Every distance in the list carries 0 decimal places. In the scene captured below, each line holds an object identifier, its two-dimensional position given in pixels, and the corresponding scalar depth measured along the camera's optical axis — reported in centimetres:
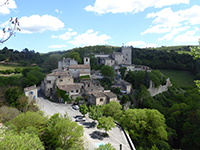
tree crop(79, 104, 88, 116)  2776
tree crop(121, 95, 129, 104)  3778
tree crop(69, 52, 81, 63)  6096
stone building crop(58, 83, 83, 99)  3628
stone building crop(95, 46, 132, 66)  5908
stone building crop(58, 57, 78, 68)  5404
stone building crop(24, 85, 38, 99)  3420
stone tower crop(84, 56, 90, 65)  5564
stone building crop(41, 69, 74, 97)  3969
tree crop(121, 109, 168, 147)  2458
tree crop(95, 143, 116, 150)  1432
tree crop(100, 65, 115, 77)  4781
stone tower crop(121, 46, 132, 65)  7006
